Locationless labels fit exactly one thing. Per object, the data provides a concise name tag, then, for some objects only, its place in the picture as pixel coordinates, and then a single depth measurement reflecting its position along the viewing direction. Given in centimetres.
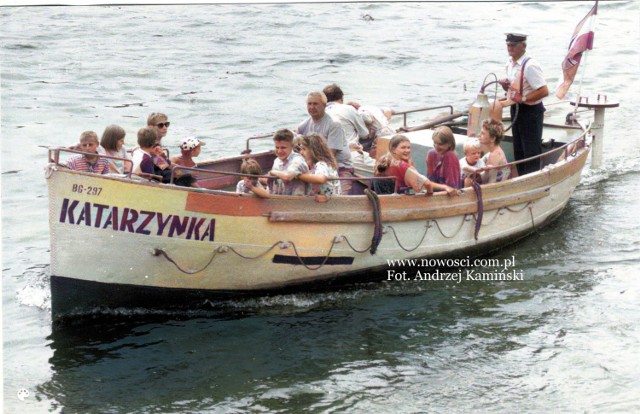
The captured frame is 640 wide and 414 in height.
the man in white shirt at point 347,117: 1217
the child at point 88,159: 999
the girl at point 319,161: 1027
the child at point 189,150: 1056
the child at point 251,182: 983
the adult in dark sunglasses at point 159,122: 1062
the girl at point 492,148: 1162
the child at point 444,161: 1105
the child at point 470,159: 1155
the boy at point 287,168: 1009
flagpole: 1373
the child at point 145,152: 996
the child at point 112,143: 1048
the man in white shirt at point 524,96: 1234
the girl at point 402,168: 1077
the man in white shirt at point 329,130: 1117
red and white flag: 1383
